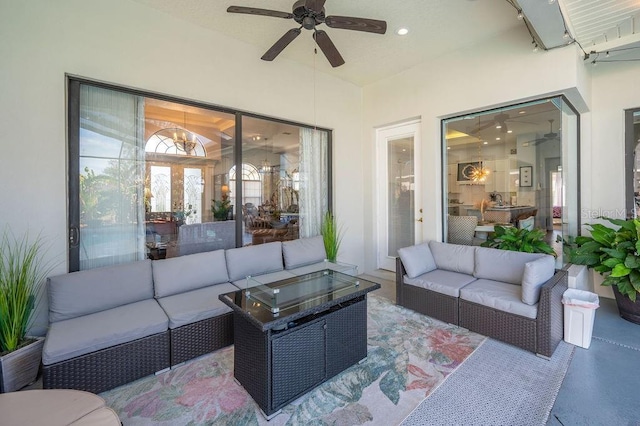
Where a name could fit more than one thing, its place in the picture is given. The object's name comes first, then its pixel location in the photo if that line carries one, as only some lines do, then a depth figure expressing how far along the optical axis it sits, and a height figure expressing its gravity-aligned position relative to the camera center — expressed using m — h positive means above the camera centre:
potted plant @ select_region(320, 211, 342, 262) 4.45 -0.43
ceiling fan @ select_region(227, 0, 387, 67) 2.36 +1.67
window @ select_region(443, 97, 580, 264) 3.72 +0.68
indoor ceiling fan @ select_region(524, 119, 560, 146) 3.73 +1.01
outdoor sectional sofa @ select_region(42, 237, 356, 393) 2.04 -0.87
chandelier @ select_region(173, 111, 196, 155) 3.36 +0.86
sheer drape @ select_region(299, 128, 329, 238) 4.62 +0.53
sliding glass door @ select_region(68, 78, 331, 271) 2.82 +0.42
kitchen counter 4.13 -0.04
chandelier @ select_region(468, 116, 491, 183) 5.23 +0.74
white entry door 4.70 +0.35
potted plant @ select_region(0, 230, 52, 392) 2.09 -0.73
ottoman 1.28 -0.92
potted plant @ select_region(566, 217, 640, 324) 2.96 -0.54
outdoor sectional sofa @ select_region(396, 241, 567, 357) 2.58 -0.84
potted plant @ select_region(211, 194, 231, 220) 3.67 +0.05
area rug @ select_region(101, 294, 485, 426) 1.88 -1.33
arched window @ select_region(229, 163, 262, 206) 3.79 +0.38
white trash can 2.63 -1.01
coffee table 1.89 -0.91
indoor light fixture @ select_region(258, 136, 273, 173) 4.14 +0.67
